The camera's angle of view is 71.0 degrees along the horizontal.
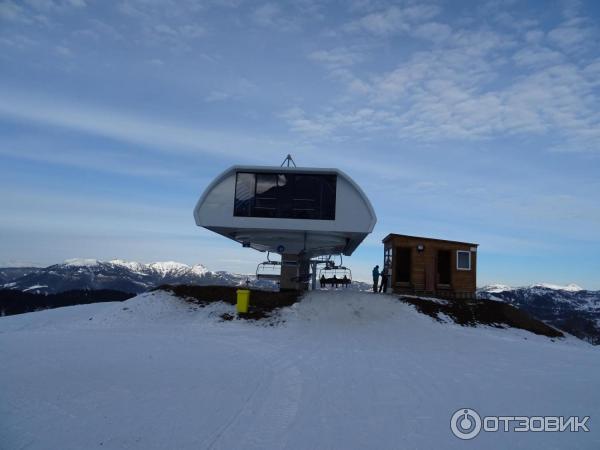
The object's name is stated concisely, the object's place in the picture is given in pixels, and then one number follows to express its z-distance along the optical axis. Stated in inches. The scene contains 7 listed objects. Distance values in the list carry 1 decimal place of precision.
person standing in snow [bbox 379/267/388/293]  932.0
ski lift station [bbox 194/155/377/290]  806.5
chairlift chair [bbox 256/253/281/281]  930.7
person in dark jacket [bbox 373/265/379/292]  949.2
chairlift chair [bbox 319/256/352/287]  1009.5
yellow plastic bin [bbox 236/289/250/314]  689.6
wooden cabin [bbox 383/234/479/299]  873.5
